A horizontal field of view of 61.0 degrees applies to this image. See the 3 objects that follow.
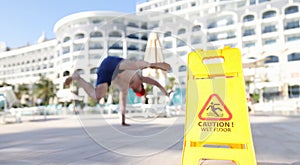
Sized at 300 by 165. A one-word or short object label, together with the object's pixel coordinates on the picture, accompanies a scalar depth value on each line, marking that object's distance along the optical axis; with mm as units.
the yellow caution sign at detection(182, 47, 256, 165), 1991
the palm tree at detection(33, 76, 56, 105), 39000
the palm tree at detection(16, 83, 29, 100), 41812
